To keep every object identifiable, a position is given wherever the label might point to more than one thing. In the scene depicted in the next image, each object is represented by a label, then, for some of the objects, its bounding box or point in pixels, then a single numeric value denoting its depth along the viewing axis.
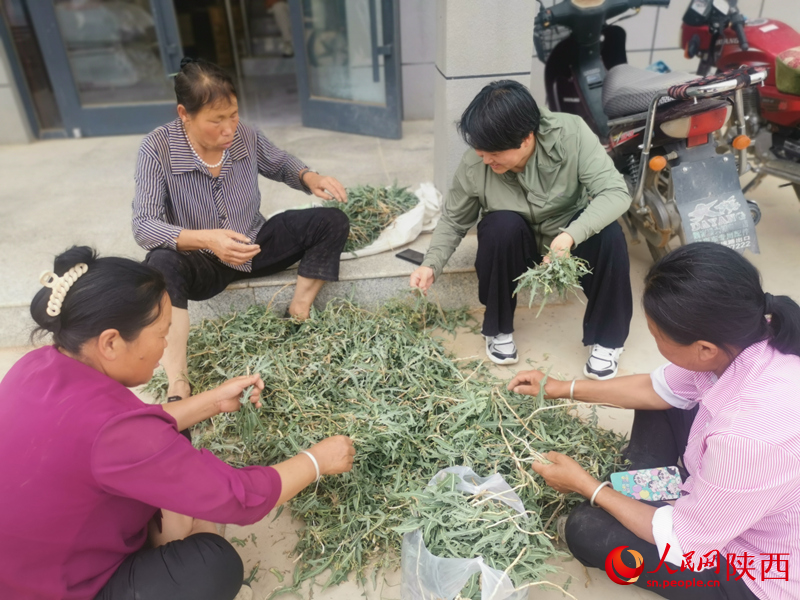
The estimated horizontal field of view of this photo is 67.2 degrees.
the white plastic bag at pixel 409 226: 3.05
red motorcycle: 3.11
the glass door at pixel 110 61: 5.00
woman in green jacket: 2.21
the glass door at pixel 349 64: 4.80
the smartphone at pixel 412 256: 2.98
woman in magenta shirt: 1.22
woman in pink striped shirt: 1.22
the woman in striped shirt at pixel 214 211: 2.26
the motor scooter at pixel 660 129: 2.62
